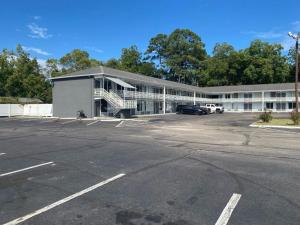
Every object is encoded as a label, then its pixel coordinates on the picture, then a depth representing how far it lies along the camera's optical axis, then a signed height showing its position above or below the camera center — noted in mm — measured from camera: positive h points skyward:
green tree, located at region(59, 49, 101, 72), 55796 +12060
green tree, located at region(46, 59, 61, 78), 55466 +10784
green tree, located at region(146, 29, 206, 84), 65192 +16636
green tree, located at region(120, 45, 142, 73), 62974 +14399
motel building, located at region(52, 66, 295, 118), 27874 +2289
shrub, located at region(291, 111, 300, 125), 19095 -631
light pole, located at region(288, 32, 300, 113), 19766 +6333
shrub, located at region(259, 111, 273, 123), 21432 -655
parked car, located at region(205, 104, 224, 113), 41532 +198
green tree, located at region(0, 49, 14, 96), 47683 +8331
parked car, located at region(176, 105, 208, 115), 36035 +20
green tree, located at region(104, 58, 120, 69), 58920 +12069
